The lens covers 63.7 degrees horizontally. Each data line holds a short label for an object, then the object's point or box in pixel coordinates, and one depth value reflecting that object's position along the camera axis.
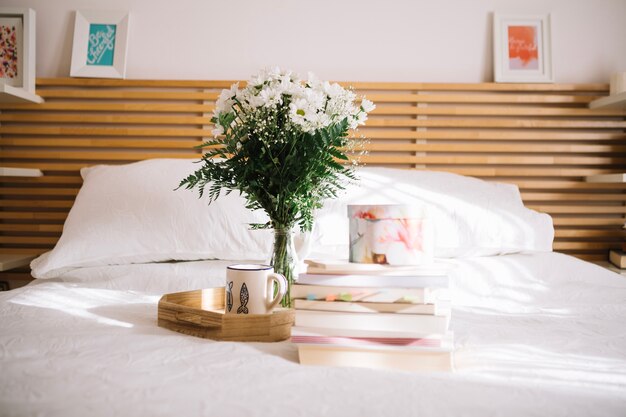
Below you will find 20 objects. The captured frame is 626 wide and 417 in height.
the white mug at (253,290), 0.98
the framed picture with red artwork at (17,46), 2.41
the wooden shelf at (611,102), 2.22
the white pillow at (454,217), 1.78
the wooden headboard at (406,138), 2.45
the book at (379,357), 0.80
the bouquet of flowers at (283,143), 1.05
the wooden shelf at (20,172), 2.19
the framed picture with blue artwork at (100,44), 2.47
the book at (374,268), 0.84
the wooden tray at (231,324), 0.94
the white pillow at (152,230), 1.70
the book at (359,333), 0.81
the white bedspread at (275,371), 0.64
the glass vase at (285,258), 1.10
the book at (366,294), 0.82
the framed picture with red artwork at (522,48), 2.52
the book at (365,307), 0.82
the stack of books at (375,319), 0.81
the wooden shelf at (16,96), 2.13
